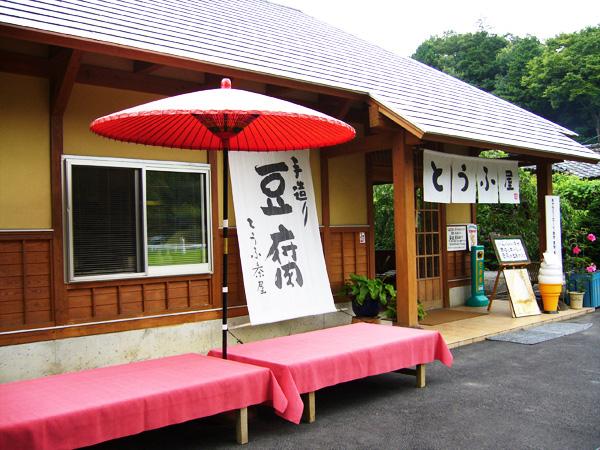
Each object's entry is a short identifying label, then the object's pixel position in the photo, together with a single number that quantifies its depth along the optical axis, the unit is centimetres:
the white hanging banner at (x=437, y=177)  823
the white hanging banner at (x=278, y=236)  697
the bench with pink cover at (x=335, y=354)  470
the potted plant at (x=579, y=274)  1084
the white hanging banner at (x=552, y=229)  1047
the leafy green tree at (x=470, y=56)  4378
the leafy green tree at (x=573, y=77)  3766
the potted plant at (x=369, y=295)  806
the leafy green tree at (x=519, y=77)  4066
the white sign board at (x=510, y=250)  1021
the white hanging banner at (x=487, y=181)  930
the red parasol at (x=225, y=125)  438
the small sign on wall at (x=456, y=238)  1106
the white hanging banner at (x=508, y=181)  977
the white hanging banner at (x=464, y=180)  872
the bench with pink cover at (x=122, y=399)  346
